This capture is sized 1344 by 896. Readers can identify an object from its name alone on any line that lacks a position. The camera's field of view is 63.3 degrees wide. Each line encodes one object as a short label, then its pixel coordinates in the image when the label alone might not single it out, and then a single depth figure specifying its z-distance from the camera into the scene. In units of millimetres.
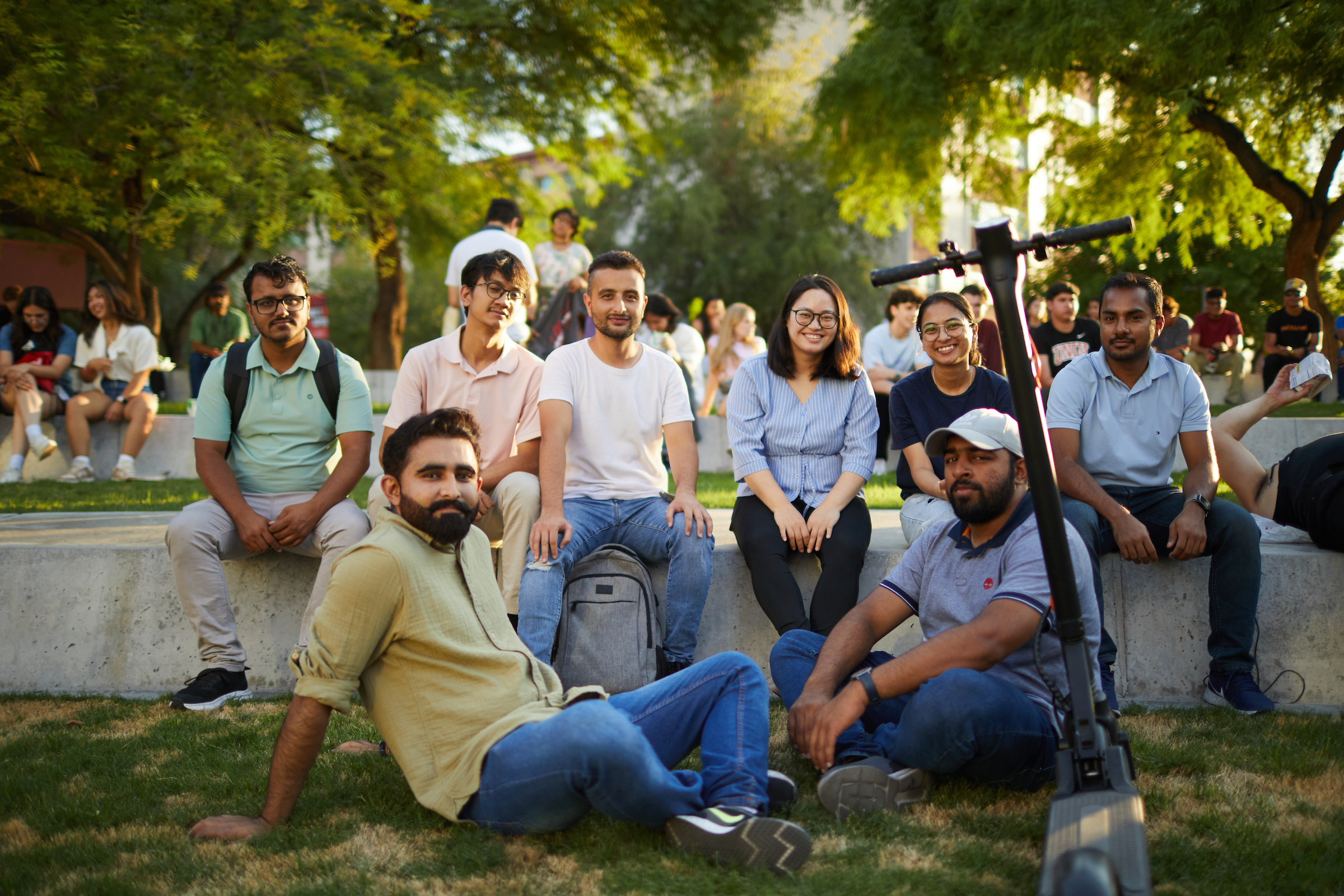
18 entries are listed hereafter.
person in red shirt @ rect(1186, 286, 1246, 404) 16125
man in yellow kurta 3014
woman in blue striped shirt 4867
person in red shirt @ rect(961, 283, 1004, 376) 9531
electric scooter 2559
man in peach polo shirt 5145
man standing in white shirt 7891
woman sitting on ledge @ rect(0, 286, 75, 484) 9594
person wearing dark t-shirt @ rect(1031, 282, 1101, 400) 10375
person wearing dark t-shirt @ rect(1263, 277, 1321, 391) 14000
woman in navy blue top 5098
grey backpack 4715
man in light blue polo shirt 4777
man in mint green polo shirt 4910
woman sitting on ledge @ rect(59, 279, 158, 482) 9820
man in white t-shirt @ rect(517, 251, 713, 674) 4820
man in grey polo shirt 3408
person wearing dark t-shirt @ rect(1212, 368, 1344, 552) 4863
